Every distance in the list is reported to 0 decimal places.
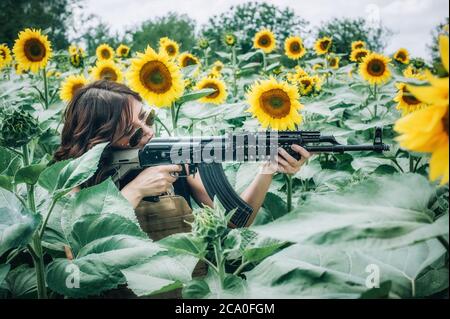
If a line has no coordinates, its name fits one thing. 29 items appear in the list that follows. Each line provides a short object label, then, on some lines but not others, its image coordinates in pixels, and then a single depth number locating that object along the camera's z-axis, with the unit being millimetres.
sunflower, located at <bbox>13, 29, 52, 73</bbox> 1959
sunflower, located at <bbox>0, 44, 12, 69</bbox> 2176
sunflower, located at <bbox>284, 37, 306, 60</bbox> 2749
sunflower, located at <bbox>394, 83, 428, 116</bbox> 1115
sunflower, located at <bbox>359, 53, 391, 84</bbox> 1896
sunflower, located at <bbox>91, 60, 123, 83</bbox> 1987
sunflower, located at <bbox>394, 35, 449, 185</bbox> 375
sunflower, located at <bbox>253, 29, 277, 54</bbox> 2766
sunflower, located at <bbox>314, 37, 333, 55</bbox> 2494
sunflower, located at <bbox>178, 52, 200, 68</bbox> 2332
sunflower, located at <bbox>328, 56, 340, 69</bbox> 2791
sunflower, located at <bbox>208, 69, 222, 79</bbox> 2123
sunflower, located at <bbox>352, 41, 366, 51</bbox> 2732
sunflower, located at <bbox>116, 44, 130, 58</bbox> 2969
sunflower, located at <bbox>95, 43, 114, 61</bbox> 2734
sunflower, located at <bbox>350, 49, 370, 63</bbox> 2471
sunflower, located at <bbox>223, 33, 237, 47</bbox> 2613
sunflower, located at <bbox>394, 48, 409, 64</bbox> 2600
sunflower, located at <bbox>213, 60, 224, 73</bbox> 2882
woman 1134
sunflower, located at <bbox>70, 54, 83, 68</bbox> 2417
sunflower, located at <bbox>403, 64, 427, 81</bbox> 1504
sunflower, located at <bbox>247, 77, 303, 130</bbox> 1220
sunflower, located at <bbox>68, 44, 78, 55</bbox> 3053
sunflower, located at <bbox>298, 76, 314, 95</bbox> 1570
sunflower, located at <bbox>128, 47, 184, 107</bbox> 1343
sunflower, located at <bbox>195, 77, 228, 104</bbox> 1737
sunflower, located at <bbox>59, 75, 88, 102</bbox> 1862
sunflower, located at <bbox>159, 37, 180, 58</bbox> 2650
